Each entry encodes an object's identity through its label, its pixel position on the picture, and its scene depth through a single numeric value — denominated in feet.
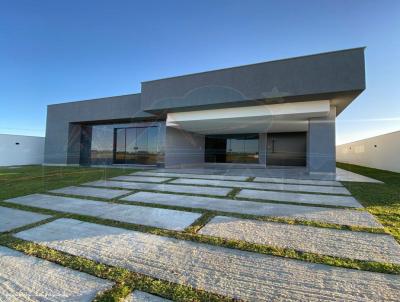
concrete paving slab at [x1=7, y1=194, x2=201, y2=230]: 9.58
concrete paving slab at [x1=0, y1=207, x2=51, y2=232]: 9.28
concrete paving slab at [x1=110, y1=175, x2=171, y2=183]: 22.97
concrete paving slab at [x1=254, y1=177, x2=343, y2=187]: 19.76
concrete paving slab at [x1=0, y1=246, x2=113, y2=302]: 4.65
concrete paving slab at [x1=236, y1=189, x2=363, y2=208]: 12.88
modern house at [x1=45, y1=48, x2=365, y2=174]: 22.54
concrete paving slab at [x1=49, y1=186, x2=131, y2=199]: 15.48
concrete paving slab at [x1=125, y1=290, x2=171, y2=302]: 4.48
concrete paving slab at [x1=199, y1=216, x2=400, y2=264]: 6.55
